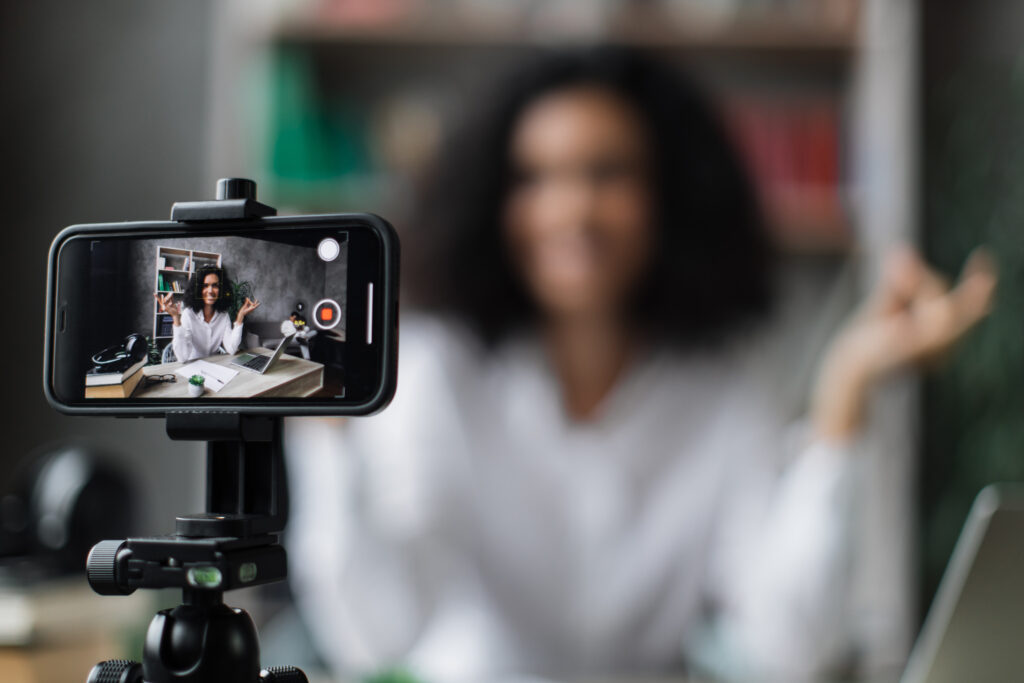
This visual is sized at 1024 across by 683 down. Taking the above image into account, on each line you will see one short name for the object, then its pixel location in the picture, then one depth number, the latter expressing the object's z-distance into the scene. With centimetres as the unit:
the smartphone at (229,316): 51
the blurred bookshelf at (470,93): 204
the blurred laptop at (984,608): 53
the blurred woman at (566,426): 180
